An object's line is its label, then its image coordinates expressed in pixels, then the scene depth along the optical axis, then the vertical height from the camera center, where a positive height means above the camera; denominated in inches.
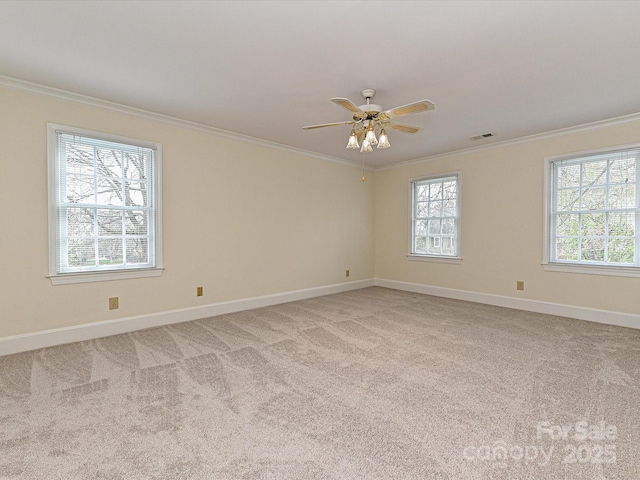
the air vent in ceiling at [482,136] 173.9 +54.4
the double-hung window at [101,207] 126.4 +12.1
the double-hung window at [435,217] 216.1 +13.1
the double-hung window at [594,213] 151.4 +11.6
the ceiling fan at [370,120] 105.6 +40.5
